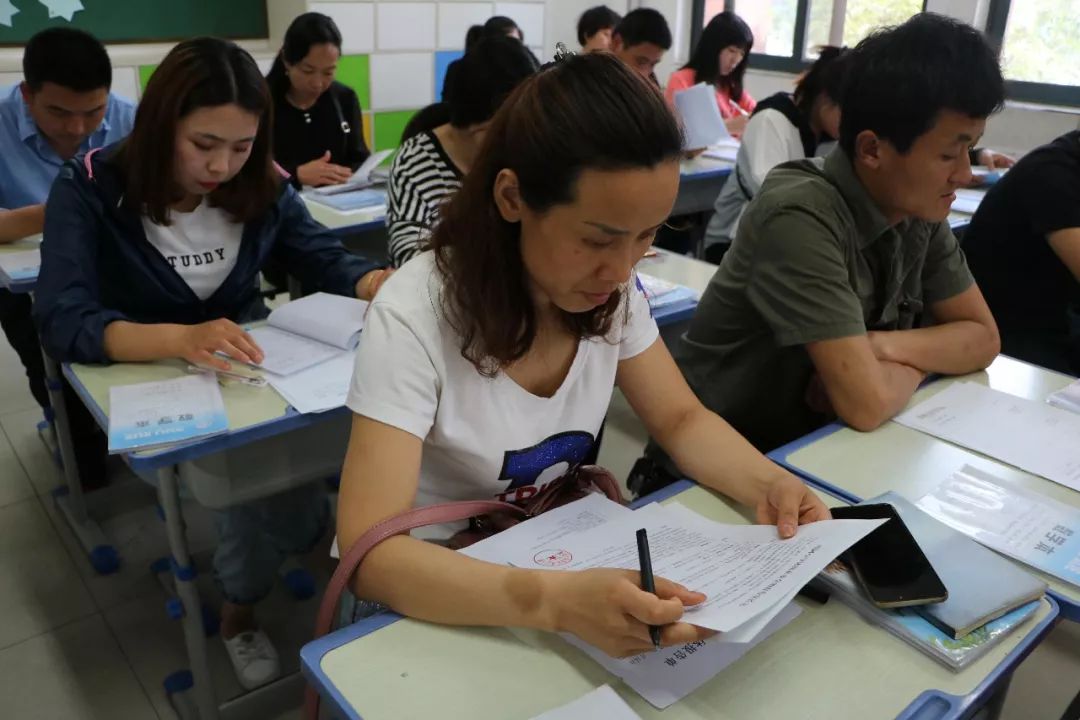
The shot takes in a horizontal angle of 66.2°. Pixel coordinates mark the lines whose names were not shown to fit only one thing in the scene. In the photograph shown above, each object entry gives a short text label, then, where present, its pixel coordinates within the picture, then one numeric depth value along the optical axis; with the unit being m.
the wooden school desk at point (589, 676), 0.79
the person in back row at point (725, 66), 4.21
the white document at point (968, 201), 3.04
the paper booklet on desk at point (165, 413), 1.28
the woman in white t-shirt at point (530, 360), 0.87
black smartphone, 0.91
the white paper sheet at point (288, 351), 1.56
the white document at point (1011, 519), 1.05
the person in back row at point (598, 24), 4.46
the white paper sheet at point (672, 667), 0.81
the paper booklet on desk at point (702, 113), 3.69
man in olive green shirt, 1.33
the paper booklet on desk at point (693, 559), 0.81
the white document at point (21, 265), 1.95
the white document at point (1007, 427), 1.27
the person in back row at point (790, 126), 2.77
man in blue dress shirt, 2.20
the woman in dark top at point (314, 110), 3.16
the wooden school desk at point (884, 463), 1.21
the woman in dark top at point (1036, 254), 2.04
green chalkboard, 3.98
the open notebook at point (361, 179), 3.01
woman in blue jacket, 1.54
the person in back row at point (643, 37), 3.75
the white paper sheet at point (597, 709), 0.77
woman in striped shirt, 1.88
